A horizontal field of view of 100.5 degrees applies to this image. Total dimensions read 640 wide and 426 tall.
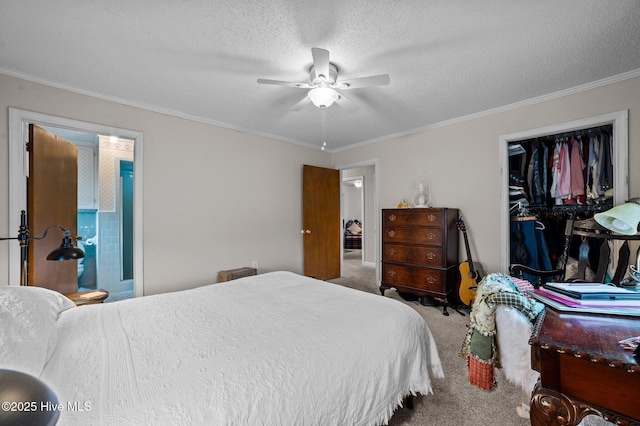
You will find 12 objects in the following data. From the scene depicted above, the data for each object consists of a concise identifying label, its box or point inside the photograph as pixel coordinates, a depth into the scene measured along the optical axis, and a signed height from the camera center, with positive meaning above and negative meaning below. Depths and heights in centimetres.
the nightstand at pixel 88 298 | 229 -75
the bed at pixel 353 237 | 802 -72
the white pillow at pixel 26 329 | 92 -47
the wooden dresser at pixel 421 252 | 321 -50
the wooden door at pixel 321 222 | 450 -15
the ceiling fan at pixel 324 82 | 183 +103
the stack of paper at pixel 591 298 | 94 -33
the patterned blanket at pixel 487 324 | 165 -74
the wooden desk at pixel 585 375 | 68 -44
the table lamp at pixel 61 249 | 163 -23
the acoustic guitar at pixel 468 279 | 310 -78
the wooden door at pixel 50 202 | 246 +11
